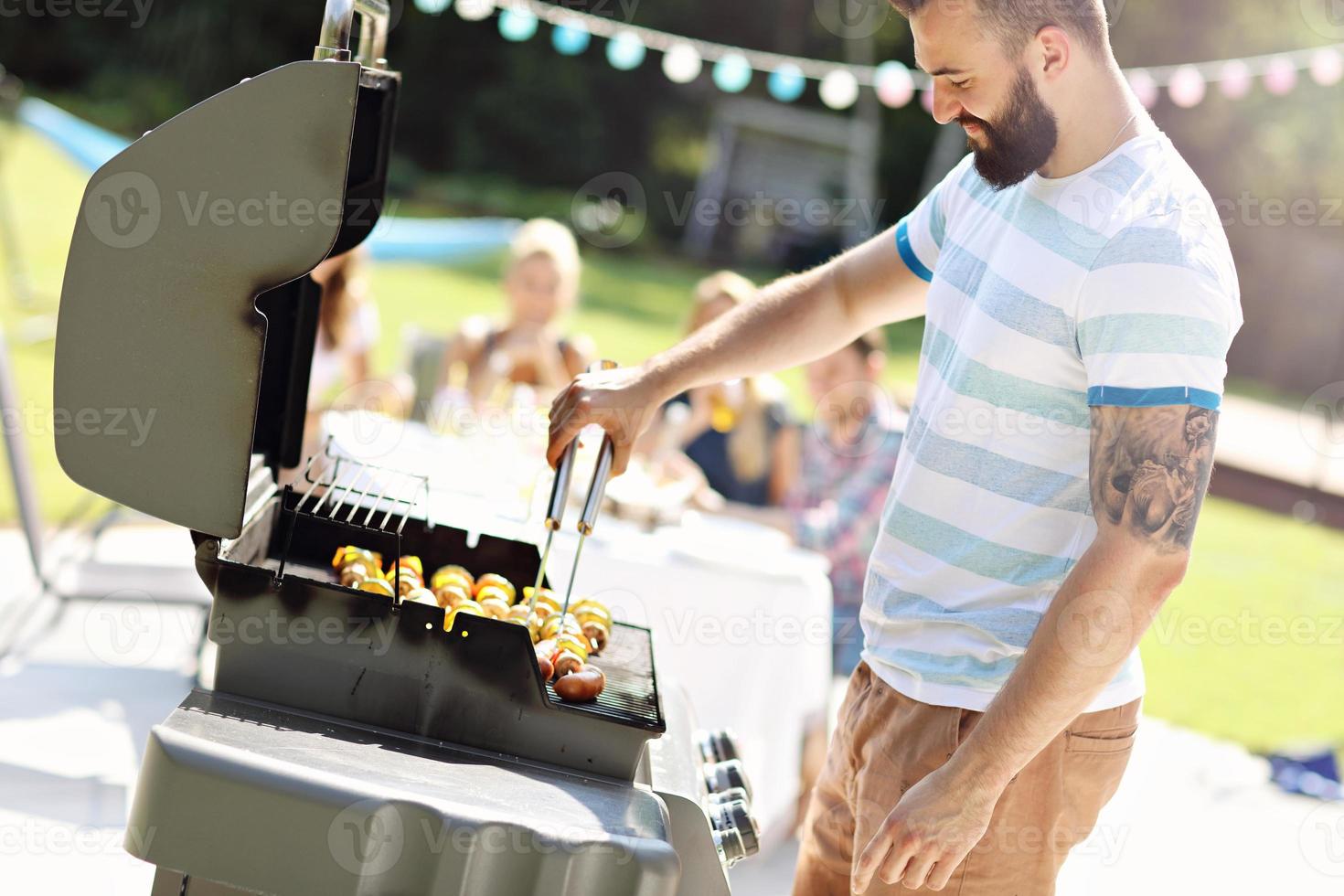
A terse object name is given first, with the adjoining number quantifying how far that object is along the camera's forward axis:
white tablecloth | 2.96
